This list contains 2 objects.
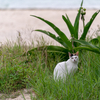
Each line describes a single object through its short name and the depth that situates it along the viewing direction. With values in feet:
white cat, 17.47
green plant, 20.38
